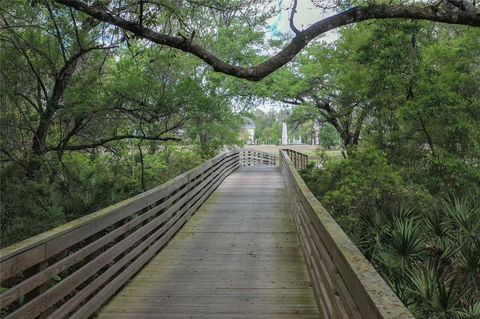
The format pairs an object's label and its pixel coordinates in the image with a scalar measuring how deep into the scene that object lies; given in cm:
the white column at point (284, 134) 7125
